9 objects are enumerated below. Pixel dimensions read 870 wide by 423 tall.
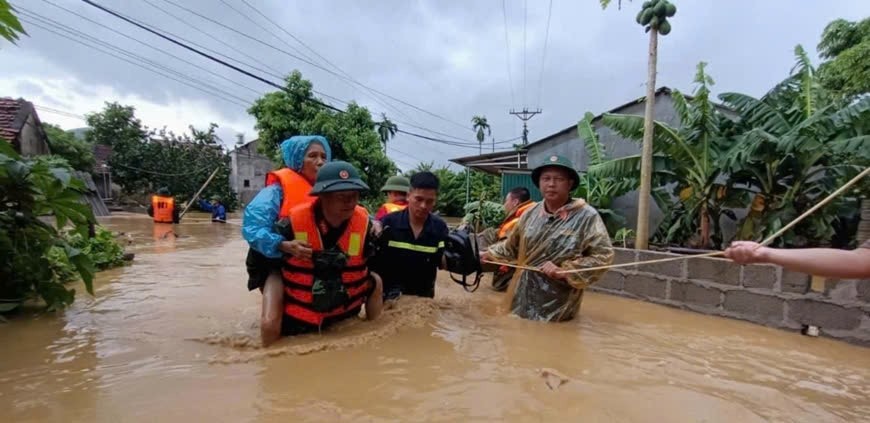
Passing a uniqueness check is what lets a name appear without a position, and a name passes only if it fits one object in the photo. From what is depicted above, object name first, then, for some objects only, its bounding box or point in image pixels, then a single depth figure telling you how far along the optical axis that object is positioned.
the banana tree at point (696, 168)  6.23
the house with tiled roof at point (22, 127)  12.78
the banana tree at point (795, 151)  5.21
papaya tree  5.97
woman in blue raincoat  3.04
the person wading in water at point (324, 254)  3.08
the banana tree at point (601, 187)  7.47
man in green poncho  3.85
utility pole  42.62
